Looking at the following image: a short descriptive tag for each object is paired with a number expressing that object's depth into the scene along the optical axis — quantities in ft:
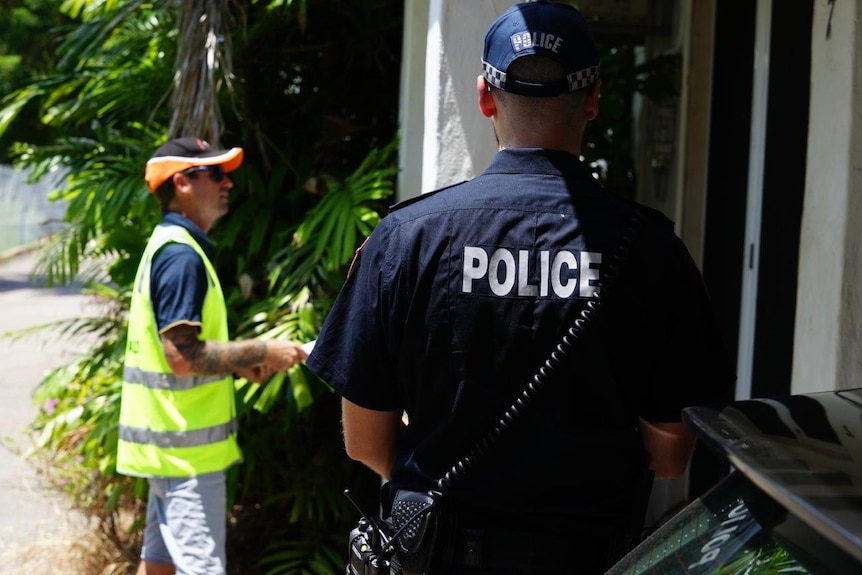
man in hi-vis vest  25.94
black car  9.48
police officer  14.35
